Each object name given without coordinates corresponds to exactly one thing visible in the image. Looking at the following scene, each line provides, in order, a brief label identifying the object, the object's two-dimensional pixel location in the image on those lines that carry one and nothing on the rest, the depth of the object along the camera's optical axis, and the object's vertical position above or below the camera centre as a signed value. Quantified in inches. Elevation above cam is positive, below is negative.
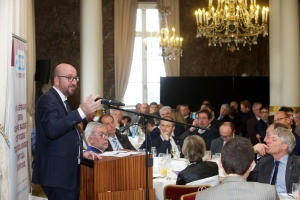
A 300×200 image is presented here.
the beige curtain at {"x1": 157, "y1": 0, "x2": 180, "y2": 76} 583.5 +81.4
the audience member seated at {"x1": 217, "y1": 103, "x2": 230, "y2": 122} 436.3 -16.0
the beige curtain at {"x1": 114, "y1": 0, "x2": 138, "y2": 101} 581.3 +62.7
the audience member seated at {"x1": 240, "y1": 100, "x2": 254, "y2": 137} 472.7 -16.7
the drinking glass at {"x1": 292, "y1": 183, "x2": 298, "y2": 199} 167.1 -31.2
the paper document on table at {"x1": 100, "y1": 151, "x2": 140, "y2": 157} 157.4 -18.3
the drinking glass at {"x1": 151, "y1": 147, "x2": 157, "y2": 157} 268.8 -29.2
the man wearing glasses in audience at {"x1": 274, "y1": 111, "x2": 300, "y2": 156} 291.2 -14.3
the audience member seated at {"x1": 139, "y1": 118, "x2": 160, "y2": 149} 335.3 -23.8
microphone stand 151.1 -18.3
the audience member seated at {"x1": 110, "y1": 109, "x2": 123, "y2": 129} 382.9 -15.5
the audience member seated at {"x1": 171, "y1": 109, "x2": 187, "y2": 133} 368.5 -15.2
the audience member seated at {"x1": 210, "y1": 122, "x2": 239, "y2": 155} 274.2 -21.5
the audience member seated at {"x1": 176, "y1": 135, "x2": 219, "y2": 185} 187.0 -26.3
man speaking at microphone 151.9 -16.0
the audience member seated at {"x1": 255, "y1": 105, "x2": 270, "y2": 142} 384.8 -23.3
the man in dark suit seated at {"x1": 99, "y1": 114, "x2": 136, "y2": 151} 279.6 -24.2
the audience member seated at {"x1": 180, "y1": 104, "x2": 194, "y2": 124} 457.1 -14.4
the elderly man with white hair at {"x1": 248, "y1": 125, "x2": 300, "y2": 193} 189.3 -25.5
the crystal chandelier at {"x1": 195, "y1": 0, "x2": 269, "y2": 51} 360.5 +53.0
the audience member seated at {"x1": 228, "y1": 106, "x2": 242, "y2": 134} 426.0 -21.5
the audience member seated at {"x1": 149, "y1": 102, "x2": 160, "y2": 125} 460.5 -12.6
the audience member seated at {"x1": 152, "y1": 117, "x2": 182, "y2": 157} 280.2 -26.5
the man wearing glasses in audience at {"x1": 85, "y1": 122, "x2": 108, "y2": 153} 204.1 -17.4
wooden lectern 145.6 -24.2
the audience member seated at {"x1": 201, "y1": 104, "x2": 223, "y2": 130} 359.9 -20.7
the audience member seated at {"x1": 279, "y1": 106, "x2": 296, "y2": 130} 363.3 -13.9
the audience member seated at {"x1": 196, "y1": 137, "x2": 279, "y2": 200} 113.4 -19.7
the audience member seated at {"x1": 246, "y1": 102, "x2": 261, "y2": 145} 388.6 -28.1
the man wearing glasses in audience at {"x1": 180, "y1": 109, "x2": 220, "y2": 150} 318.3 -22.7
